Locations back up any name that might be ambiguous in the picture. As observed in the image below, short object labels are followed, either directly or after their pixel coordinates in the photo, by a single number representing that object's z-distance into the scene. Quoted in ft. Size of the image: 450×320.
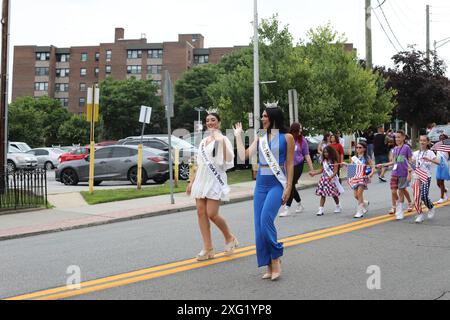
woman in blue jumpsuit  18.62
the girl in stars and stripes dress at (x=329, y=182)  35.40
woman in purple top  35.06
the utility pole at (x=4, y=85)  46.21
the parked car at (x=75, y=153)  89.56
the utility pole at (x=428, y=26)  132.30
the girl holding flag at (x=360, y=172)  34.18
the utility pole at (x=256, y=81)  70.69
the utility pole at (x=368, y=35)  81.46
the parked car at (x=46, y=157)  108.17
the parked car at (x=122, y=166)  61.11
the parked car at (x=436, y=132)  92.89
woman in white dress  22.09
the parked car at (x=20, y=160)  94.73
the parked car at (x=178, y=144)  64.39
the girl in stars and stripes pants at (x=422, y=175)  31.74
